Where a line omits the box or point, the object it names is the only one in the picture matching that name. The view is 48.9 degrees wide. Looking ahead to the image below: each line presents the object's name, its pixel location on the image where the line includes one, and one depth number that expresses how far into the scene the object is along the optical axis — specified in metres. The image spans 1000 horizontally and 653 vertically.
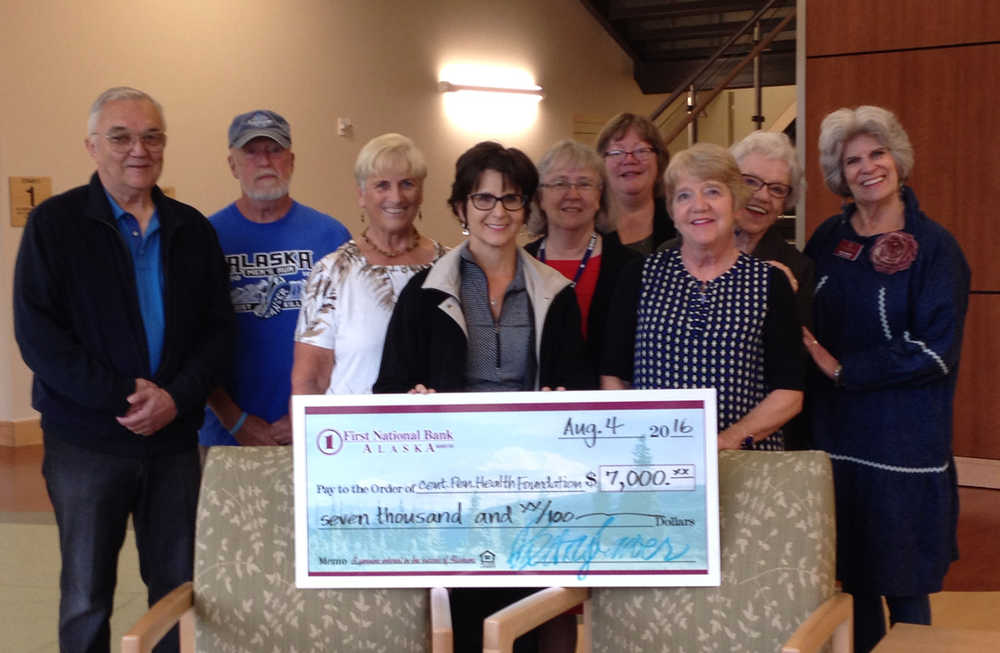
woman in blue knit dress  2.66
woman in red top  2.85
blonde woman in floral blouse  2.74
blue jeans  2.73
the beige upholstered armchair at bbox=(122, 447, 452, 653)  2.28
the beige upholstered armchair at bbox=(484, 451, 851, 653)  2.17
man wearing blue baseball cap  3.10
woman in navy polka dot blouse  2.40
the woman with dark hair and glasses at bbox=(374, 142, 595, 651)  2.46
